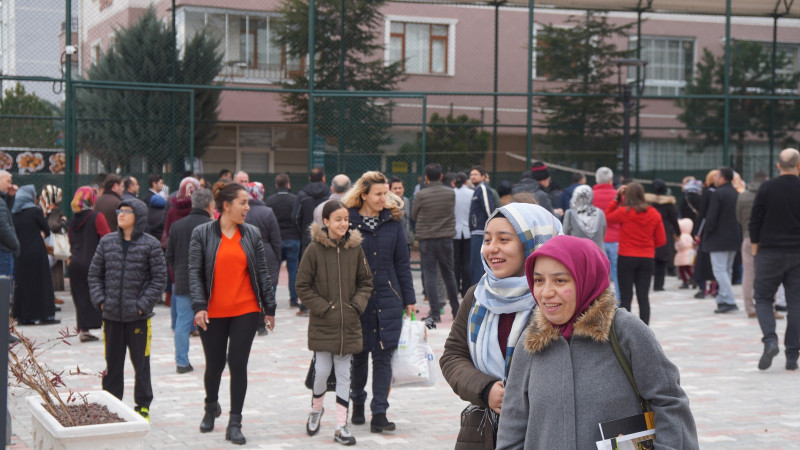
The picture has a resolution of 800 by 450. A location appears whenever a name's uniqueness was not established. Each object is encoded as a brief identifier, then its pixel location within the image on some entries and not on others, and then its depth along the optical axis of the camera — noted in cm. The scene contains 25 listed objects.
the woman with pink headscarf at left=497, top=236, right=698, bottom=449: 295
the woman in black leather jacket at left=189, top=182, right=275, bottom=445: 710
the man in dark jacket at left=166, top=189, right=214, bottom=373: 973
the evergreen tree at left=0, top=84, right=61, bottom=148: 1631
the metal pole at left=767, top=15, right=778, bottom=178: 2275
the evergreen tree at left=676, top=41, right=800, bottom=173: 2464
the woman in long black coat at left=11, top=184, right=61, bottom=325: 1255
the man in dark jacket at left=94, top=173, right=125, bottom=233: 1211
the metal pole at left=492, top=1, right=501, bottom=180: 2111
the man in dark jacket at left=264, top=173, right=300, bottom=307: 1402
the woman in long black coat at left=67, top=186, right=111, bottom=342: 1161
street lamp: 1877
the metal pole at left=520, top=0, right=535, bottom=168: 1867
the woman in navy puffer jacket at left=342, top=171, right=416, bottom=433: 734
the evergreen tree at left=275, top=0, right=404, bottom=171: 1802
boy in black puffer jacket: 730
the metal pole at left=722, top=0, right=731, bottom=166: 1967
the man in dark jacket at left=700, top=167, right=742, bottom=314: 1399
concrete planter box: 510
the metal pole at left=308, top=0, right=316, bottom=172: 1748
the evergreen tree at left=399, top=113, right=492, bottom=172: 2027
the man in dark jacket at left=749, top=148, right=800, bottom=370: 948
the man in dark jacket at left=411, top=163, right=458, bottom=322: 1258
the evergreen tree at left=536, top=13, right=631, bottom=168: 2261
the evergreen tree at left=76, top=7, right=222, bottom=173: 1758
